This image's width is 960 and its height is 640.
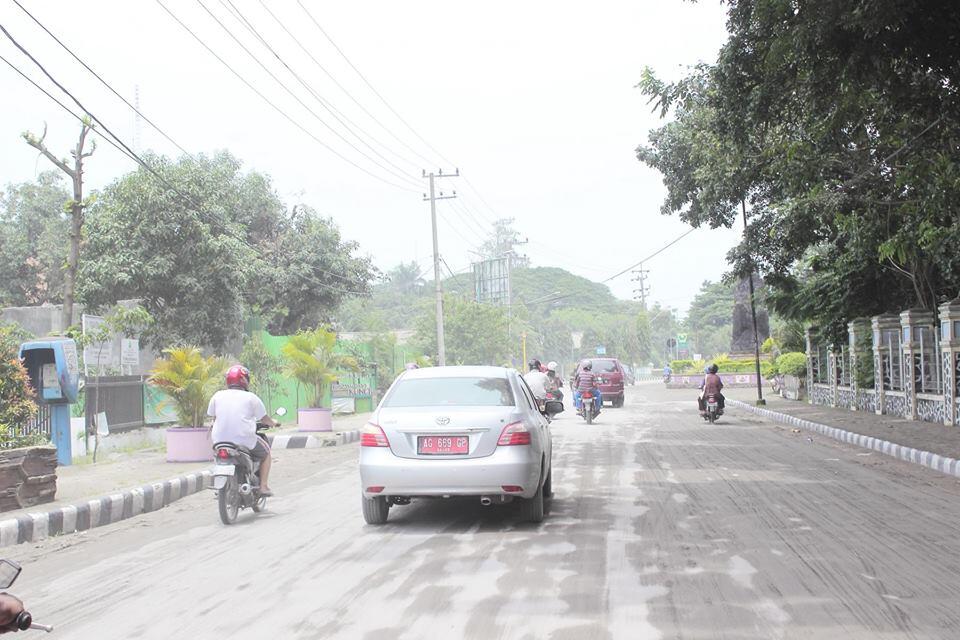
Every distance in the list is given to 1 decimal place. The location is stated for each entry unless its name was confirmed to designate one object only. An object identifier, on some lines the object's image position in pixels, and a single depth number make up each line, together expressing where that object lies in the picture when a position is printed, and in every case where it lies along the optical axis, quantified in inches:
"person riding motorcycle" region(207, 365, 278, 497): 370.6
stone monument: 2095.2
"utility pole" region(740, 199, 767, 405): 1068.2
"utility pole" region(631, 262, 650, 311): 4298.7
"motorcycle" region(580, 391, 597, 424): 964.0
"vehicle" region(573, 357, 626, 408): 1322.6
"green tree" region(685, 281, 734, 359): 4471.0
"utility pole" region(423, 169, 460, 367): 1610.5
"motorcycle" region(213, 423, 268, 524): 361.1
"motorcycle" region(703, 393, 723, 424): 947.3
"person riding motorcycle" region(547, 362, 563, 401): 782.0
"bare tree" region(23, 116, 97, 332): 748.0
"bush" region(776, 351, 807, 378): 1357.5
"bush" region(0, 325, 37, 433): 475.2
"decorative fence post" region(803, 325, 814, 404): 1231.2
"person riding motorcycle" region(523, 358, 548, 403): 707.4
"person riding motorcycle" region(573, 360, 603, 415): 970.7
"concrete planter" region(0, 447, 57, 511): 389.4
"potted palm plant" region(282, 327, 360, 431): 861.8
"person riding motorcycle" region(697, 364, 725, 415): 949.8
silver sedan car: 318.3
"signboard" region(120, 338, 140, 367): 717.3
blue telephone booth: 550.3
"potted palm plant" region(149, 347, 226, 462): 603.2
